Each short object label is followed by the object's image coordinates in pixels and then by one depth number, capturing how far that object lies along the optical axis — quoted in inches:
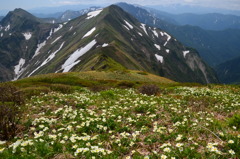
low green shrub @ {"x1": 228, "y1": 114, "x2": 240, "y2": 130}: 404.5
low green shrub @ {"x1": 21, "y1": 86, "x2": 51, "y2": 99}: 876.2
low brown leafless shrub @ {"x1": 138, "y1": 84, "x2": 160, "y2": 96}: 1033.0
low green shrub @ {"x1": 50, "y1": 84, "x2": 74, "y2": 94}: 1178.2
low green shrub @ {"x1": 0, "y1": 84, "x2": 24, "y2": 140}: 369.4
